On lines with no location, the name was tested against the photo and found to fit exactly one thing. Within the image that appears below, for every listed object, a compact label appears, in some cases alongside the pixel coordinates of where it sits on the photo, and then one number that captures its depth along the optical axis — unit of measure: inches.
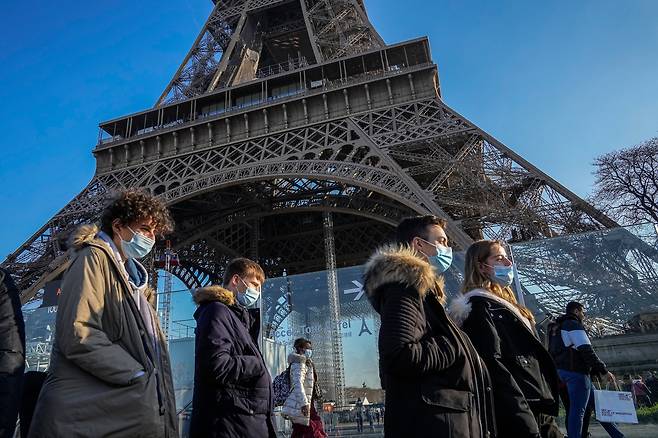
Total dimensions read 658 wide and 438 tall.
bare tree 642.8
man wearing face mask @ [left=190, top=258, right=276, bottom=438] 101.7
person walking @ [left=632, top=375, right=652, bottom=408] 231.0
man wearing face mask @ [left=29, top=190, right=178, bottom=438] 75.5
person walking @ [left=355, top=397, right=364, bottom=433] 316.8
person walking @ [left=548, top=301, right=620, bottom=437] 175.3
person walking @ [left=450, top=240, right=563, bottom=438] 88.5
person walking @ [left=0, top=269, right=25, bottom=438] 77.4
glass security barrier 277.0
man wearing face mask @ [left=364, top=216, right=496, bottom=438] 78.8
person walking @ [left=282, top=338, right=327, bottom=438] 191.6
